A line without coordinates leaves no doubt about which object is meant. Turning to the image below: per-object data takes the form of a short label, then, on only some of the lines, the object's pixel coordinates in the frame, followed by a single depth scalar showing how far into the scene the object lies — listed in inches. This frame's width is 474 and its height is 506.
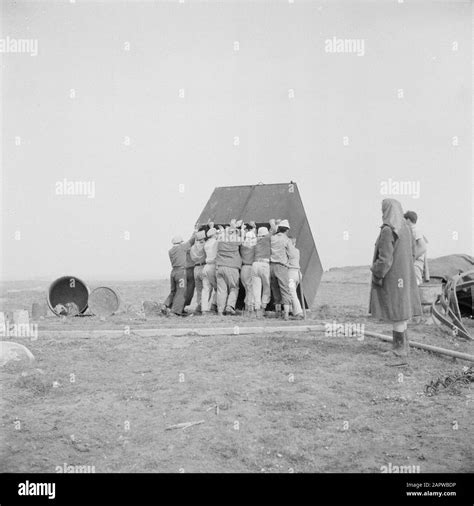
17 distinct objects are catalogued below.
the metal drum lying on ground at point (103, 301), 505.7
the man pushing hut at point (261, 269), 478.6
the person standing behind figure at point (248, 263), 493.4
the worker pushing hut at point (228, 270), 492.4
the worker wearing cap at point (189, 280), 534.8
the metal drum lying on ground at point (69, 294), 526.6
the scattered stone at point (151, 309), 533.4
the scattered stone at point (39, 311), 523.2
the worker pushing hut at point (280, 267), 470.6
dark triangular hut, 528.1
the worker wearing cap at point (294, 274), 471.5
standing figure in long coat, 293.1
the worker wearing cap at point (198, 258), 520.4
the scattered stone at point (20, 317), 455.3
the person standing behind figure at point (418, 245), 440.0
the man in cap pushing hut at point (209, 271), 509.4
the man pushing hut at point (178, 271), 533.6
